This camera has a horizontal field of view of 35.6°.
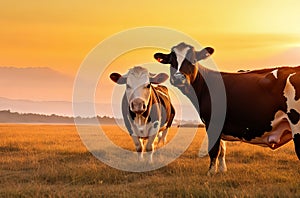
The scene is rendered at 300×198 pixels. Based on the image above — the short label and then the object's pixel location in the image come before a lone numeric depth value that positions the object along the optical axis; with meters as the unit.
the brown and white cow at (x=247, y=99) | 9.54
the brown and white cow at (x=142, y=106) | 12.38
